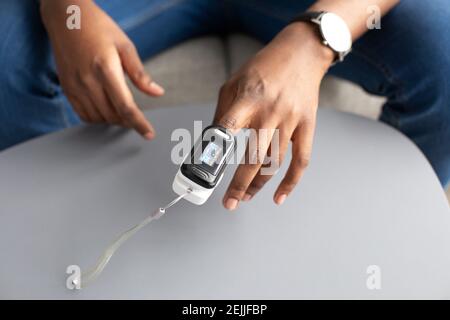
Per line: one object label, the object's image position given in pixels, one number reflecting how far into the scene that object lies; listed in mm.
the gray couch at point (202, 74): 918
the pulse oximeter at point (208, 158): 515
